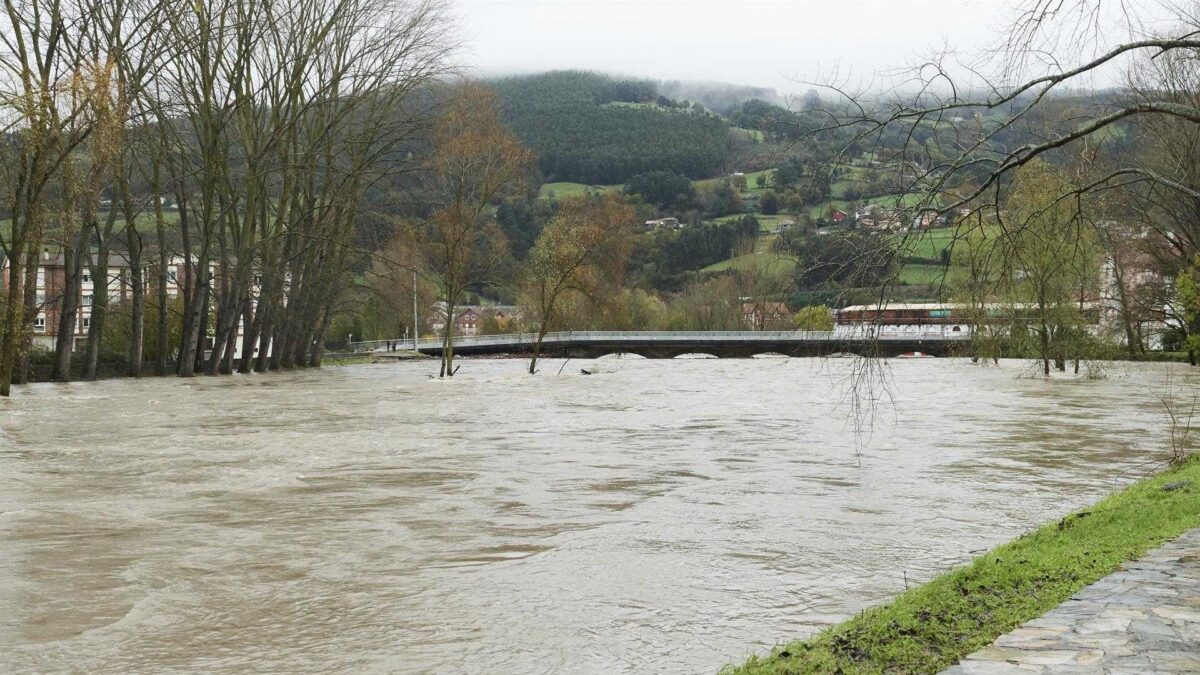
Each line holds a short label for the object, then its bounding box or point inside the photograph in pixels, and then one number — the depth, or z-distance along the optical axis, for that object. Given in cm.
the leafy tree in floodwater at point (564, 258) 4778
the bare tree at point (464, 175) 4491
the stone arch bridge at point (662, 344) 7419
